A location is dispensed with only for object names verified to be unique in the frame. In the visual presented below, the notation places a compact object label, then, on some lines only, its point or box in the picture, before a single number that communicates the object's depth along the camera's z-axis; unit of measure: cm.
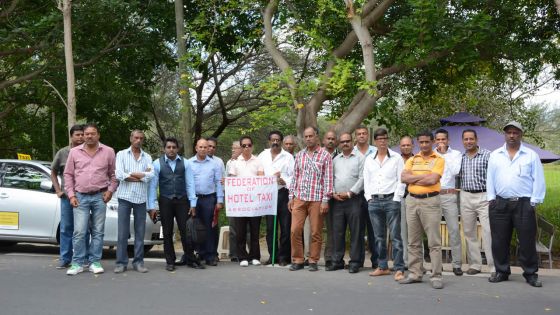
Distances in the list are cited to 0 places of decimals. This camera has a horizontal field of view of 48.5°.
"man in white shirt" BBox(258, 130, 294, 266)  909
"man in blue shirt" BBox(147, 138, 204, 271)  868
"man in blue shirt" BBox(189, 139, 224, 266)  908
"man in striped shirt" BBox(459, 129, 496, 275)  838
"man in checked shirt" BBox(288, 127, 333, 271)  852
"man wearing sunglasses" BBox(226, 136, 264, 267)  921
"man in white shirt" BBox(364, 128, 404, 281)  803
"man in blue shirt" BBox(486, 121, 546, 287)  755
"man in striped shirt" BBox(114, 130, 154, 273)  845
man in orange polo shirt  755
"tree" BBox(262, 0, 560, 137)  1117
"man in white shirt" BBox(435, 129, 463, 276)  842
